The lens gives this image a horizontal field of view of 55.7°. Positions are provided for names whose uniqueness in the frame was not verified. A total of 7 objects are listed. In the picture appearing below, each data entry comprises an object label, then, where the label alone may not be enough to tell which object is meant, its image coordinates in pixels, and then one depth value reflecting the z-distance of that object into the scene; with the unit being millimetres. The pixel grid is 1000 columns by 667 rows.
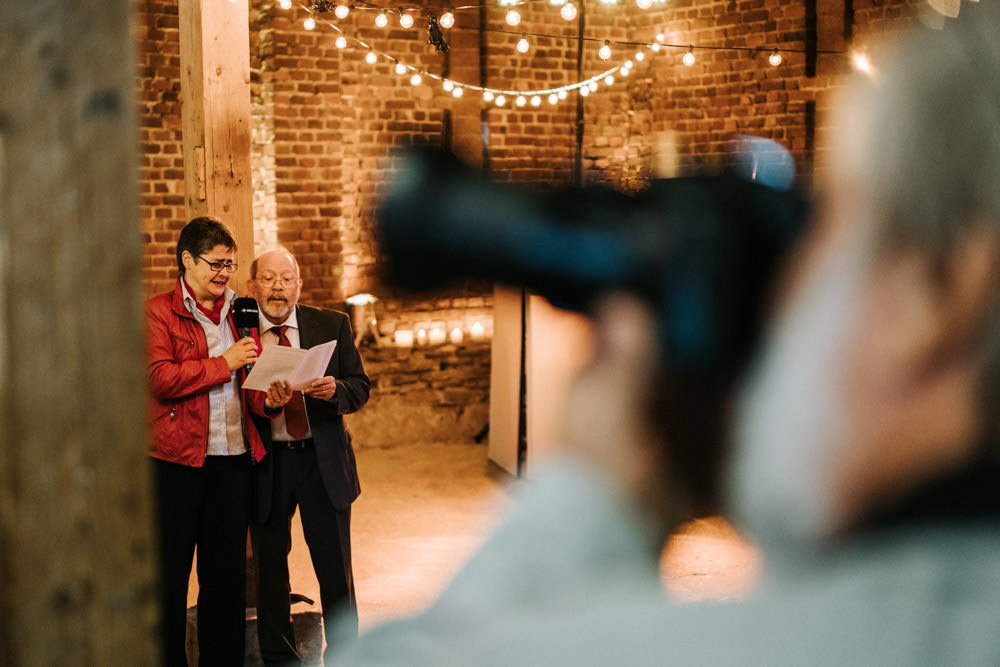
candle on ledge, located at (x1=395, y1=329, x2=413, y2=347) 7480
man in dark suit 3463
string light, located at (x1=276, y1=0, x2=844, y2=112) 6414
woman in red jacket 3051
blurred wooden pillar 1223
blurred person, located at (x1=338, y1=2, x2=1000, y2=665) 1537
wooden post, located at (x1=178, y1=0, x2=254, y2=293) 3738
